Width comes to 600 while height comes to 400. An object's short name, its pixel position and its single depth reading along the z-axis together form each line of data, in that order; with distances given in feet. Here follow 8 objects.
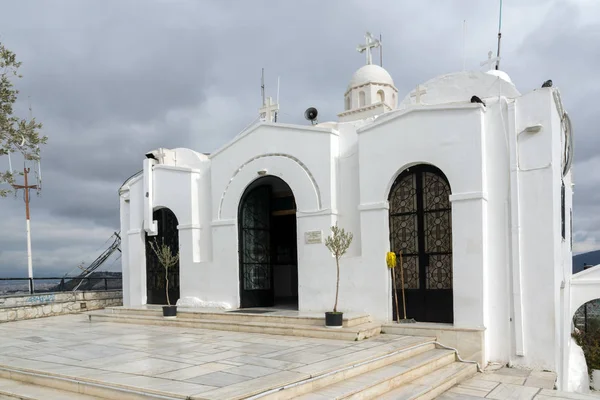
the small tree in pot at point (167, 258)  42.55
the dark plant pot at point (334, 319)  32.97
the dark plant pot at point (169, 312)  42.47
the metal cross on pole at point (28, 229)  66.90
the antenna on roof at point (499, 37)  44.60
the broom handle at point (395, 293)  34.80
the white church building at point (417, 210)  31.76
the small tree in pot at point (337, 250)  33.01
